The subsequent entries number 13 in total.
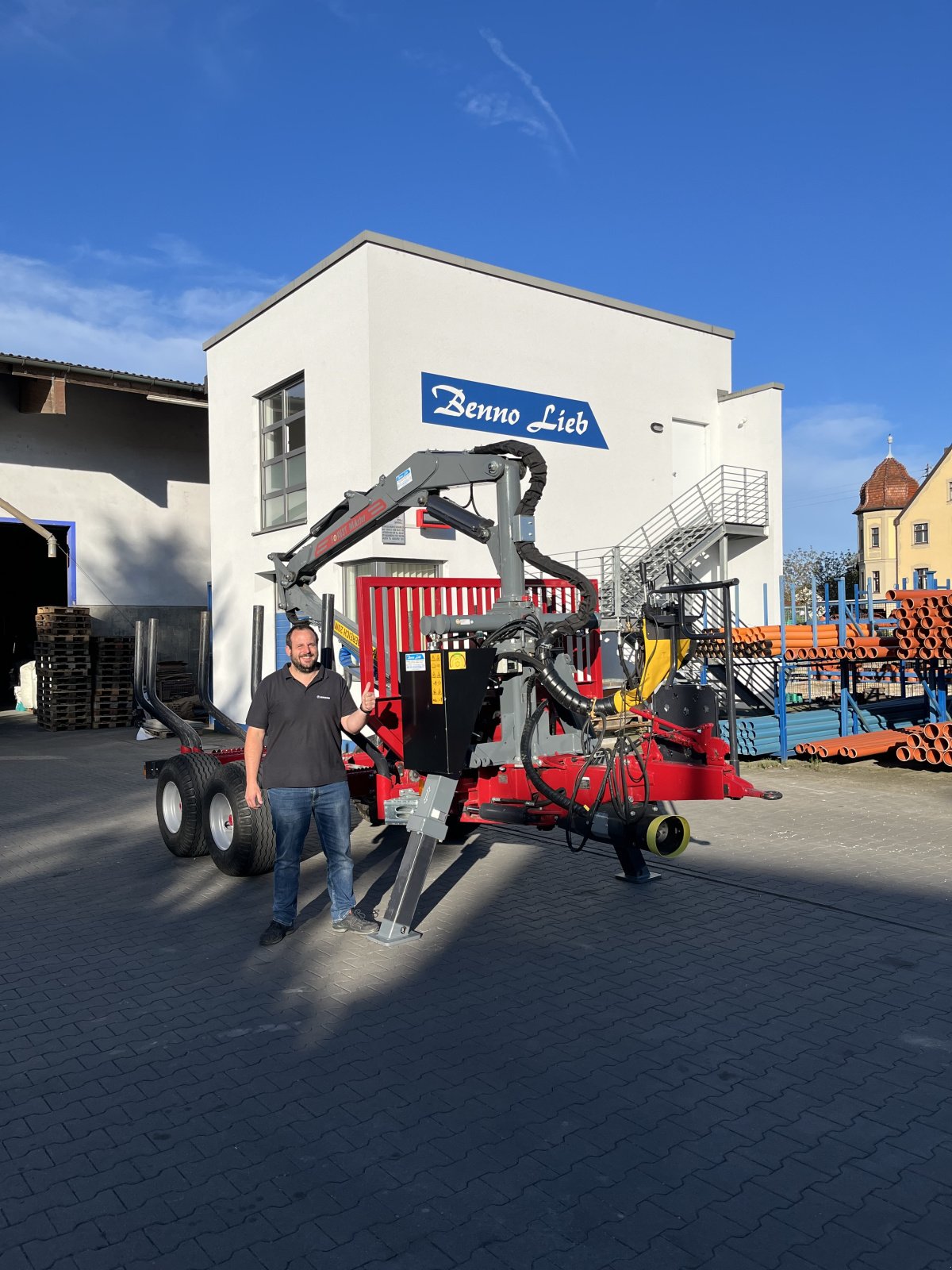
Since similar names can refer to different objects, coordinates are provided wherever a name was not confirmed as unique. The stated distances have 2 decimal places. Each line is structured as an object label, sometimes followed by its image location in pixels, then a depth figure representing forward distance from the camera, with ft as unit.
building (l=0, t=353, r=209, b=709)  72.08
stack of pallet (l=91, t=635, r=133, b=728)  69.72
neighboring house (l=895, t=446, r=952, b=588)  184.34
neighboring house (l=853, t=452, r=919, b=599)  213.05
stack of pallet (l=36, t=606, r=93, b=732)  67.97
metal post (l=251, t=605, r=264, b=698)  28.43
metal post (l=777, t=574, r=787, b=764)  42.65
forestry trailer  19.98
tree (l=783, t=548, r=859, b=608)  227.61
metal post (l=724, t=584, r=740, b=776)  16.98
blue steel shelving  42.16
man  19.36
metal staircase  57.47
